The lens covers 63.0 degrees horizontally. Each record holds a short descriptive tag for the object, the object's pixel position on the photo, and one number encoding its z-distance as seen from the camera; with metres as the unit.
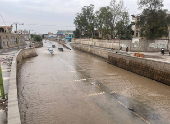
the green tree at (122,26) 40.81
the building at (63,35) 124.76
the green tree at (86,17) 68.72
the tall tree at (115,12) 42.66
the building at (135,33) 45.55
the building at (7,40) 36.66
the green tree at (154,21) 28.06
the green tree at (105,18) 43.82
